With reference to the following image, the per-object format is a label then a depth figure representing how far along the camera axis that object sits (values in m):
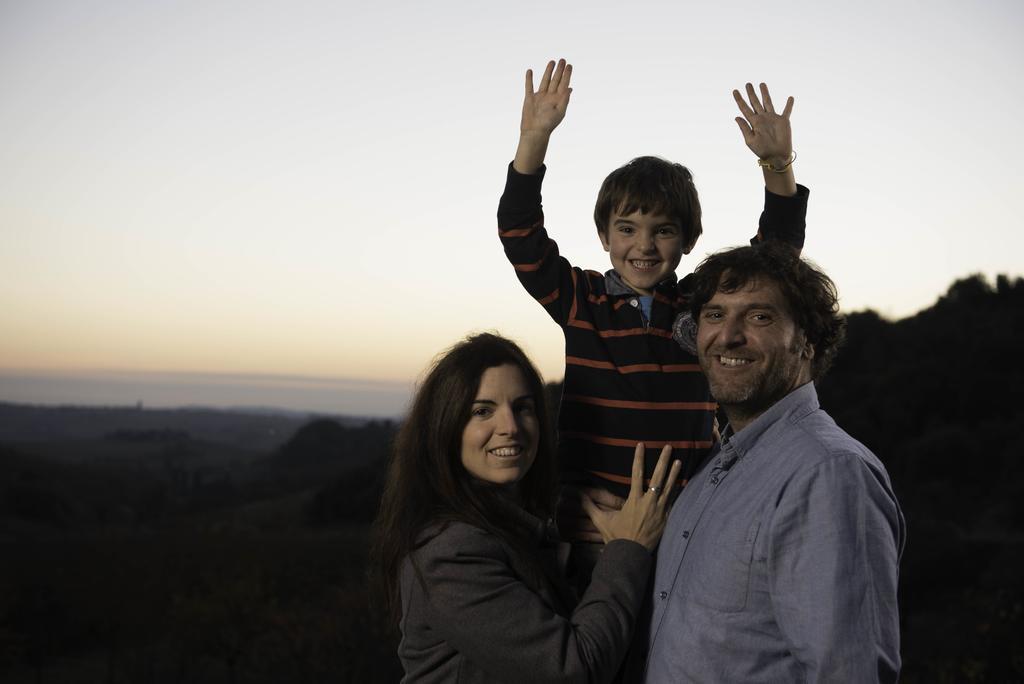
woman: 2.58
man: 2.15
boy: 3.32
